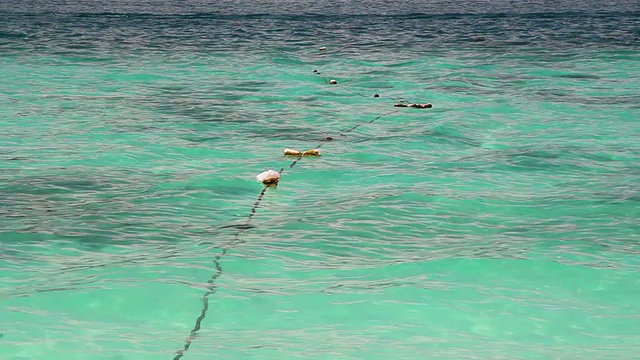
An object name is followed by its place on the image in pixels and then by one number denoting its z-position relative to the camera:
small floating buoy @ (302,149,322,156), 17.35
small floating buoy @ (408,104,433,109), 23.53
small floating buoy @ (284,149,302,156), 17.42
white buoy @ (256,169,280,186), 15.24
